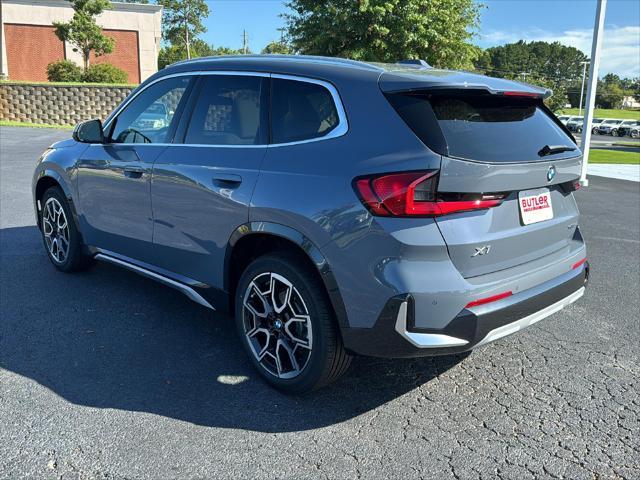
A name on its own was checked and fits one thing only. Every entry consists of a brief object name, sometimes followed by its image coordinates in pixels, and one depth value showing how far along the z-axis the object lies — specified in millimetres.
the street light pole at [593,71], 12609
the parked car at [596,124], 59594
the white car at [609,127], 57094
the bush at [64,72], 29484
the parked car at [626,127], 55406
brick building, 37531
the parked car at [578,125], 55562
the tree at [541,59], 130375
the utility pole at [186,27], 62931
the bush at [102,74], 28562
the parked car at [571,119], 58625
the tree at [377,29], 23078
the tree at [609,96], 121494
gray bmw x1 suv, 2633
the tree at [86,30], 30078
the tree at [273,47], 66350
